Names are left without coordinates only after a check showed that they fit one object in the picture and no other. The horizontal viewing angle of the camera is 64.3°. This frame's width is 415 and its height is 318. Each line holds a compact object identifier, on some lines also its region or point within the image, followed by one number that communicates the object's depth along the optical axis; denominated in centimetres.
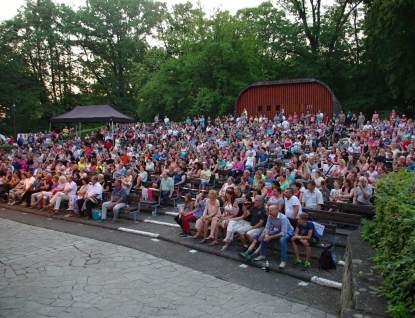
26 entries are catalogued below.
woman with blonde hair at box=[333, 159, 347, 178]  1126
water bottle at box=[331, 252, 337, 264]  681
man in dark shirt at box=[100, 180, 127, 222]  1108
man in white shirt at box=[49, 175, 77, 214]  1255
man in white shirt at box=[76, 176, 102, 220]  1152
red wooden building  2544
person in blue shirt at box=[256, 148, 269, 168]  1453
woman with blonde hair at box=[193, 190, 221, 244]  859
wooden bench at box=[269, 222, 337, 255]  708
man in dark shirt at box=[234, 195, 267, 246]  760
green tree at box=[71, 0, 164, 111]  4333
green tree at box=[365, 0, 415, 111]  2241
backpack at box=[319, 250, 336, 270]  668
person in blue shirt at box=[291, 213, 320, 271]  684
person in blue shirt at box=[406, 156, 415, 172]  1059
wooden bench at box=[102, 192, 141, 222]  1114
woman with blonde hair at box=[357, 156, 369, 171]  1121
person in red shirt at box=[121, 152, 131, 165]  1733
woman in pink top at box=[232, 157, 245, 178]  1318
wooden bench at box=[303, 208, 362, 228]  762
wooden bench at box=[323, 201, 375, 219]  802
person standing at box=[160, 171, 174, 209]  1159
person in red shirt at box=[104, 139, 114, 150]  2233
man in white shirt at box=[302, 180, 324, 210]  851
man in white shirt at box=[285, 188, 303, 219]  790
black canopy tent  2148
